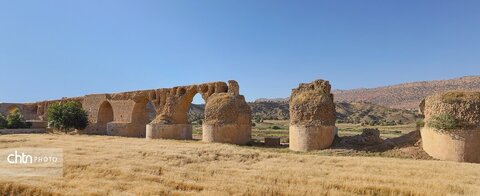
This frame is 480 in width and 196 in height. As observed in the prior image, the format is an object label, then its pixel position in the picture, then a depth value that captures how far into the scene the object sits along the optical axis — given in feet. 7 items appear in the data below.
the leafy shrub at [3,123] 130.31
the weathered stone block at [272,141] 88.79
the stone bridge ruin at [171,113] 89.45
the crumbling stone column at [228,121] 88.53
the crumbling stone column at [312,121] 73.87
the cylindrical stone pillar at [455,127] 58.90
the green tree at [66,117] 122.31
